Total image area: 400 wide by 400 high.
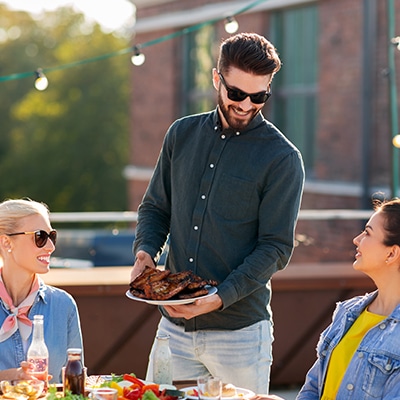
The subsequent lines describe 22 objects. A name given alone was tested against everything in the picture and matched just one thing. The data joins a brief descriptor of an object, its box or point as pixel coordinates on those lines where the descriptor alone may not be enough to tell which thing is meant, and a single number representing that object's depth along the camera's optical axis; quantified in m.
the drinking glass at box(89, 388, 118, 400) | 3.25
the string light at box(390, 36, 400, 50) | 6.12
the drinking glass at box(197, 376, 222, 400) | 3.24
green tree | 38.03
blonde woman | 3.84
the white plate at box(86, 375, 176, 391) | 3.39
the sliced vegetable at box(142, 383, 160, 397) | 3.30
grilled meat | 3.60
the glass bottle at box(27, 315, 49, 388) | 3.50
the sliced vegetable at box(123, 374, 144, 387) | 3.39
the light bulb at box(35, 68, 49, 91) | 5.87
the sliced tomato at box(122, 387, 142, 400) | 3.28
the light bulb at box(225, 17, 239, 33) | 6.01
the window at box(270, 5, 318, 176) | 11.71
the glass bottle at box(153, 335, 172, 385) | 3.46
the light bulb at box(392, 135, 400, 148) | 5.72
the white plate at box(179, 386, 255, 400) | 3.29
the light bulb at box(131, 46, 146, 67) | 6.07
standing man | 3.76
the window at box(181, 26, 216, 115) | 13.97
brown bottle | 3.27
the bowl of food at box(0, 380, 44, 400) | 3.29
